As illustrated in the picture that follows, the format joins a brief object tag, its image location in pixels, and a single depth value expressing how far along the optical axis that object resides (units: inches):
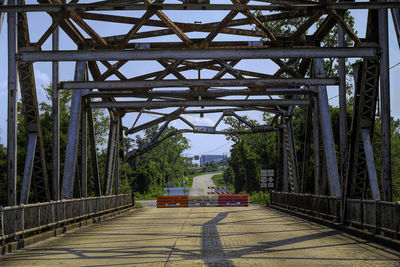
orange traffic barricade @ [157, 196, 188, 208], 1806.1
